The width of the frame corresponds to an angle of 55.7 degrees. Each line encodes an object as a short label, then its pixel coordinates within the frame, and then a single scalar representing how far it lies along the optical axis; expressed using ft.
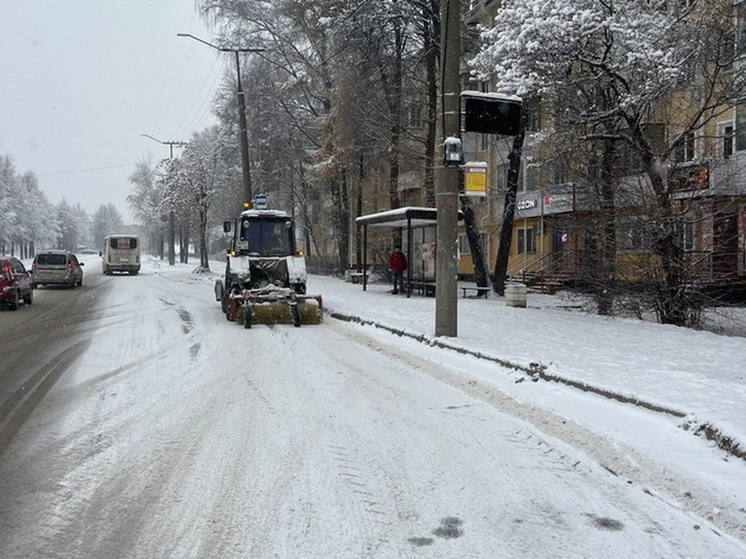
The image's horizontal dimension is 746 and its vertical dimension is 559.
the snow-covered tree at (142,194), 289.74
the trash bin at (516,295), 61.46
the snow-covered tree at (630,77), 46.55
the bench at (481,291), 74.27
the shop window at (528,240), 111.75
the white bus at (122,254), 153.28
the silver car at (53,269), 97.55
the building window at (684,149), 47.47
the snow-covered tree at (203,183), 151.62
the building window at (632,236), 47.88
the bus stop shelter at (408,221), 69.62
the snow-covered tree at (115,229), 626.15
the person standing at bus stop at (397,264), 78.95
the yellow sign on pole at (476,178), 38.88
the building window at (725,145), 46.98
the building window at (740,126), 68.80
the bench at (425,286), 75.81
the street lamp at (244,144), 93.04
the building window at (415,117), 88.33
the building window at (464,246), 128.67
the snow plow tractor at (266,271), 53.21
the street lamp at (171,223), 184.65
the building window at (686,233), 46.39
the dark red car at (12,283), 63.41
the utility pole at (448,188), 39.42
